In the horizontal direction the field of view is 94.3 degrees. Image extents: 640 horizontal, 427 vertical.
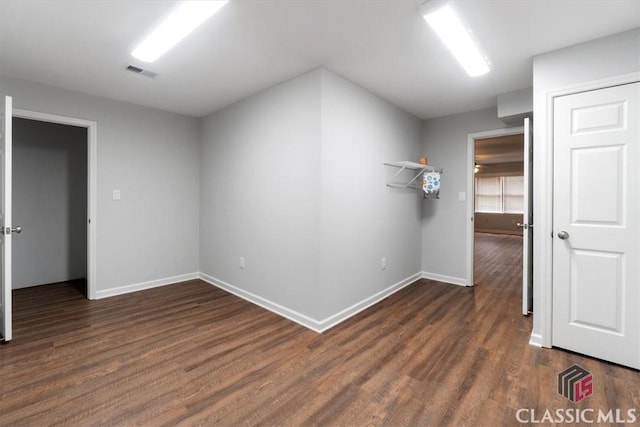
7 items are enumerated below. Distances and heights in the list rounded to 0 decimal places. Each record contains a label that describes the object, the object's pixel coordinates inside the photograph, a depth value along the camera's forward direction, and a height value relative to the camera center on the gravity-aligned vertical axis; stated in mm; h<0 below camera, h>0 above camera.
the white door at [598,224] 2113 -97
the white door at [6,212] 2375 -15
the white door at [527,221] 2840 -102
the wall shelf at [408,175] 3658 +495
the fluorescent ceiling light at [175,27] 1868 +1295
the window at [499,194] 10359 +615
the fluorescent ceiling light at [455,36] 1882 +1284
